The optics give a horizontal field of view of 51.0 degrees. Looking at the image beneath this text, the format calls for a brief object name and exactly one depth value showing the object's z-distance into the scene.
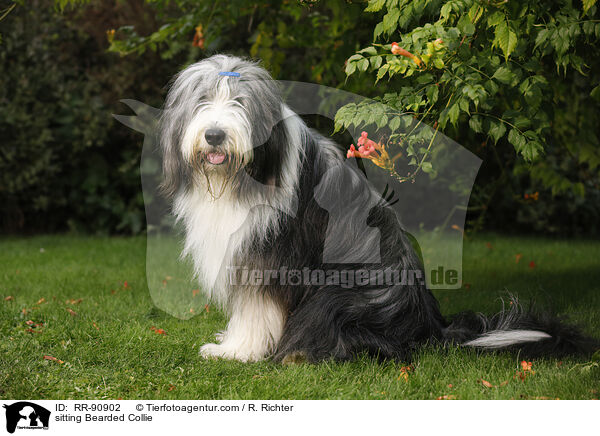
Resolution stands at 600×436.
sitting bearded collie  3.32
